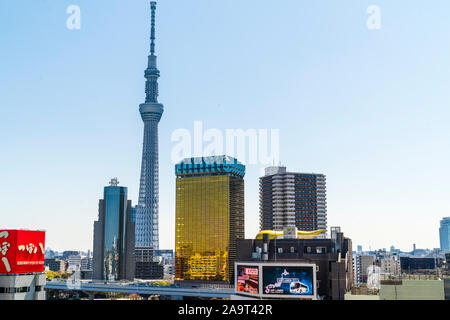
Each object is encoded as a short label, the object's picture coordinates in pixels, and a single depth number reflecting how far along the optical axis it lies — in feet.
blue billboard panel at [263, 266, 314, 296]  304.50
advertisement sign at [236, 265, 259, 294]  312.29
